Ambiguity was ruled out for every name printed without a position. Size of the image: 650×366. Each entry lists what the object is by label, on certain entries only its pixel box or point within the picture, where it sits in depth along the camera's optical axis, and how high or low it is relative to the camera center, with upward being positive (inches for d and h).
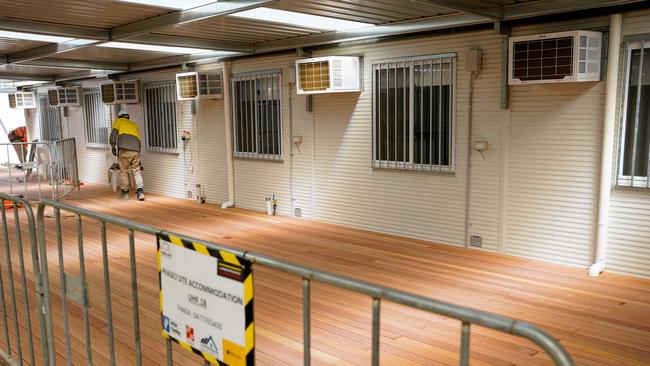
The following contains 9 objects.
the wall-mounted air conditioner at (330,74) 287.0 +18.1
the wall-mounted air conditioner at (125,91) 454.0 +17.3
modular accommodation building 217.0 -19.7
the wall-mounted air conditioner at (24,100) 611.5 +15.5
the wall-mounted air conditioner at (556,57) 206.7 +18.4
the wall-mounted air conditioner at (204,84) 379.6 +18.4
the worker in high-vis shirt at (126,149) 417.7 -28.4
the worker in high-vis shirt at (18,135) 642.8 -25.2
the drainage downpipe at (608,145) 206.8 -15.5
